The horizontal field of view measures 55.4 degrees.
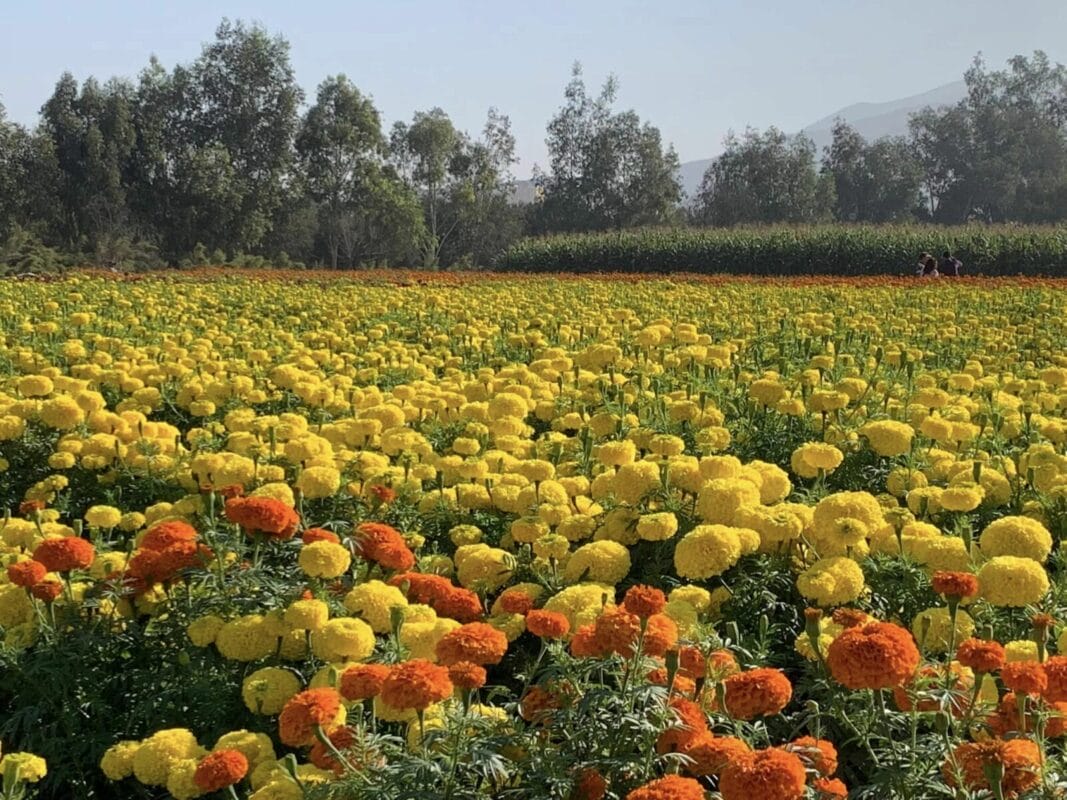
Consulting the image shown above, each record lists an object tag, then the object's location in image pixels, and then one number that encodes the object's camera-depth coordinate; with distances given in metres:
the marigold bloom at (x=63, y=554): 2.48
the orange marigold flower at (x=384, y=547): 2.70
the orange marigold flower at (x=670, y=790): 1.52
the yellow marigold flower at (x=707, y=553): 2.73
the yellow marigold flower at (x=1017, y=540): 2.65
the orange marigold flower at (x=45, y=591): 2.49
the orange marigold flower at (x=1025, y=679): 1.68
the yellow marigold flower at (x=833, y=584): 2.55
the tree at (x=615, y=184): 60.06
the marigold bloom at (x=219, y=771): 1.80
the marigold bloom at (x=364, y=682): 1.87
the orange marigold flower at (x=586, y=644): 1.94
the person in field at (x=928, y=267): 18.41
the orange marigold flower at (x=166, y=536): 2.69
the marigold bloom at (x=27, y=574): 2.47
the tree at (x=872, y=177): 72.19
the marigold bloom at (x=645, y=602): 1.85
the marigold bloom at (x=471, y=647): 1.93
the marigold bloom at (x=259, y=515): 2.61
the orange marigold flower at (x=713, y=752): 1.69
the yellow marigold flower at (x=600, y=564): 2.94
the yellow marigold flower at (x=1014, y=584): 2.34
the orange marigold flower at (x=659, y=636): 1.98
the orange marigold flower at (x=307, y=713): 1.80
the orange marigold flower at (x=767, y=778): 1.47
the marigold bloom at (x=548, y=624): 2.05
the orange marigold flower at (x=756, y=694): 1.78
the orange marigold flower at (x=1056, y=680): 1.75
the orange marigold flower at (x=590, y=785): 1.83
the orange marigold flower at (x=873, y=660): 1.66
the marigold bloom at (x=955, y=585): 1.95
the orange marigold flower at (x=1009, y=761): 1.53
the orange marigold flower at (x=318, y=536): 2.74
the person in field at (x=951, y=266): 19.03
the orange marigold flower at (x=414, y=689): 1.75
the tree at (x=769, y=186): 66.94
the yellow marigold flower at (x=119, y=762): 2.15
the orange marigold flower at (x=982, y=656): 1.78
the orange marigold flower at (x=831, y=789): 1.69
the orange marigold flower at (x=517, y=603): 2.53
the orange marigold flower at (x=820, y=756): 1.78
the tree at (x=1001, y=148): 68.44
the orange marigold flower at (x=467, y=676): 1.85
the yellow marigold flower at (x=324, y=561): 2.60
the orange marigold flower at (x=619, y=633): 1.91
